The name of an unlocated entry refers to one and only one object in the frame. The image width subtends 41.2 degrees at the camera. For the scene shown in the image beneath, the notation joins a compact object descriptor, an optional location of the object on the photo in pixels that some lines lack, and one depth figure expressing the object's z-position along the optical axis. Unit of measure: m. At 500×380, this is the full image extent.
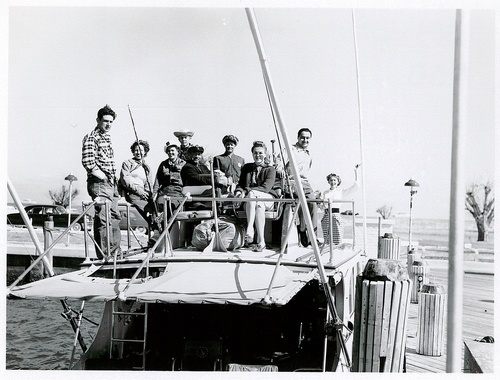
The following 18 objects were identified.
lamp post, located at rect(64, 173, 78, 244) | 15.09
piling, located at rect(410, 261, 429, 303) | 11.34
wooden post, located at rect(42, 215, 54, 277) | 12.95
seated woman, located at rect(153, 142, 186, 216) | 8.73
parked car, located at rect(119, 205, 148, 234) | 18.33
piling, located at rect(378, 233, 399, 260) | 10.69
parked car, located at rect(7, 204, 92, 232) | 20.42
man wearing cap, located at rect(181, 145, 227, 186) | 8.14
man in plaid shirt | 7.31
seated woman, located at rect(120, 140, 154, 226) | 8.74
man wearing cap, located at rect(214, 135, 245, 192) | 8.33
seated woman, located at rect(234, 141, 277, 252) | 7.46
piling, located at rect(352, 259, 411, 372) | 5.20
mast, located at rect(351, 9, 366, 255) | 9.40
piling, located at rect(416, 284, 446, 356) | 7.98
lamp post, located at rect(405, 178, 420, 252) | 9.98
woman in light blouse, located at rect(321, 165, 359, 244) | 8.73
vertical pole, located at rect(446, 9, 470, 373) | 4.67
